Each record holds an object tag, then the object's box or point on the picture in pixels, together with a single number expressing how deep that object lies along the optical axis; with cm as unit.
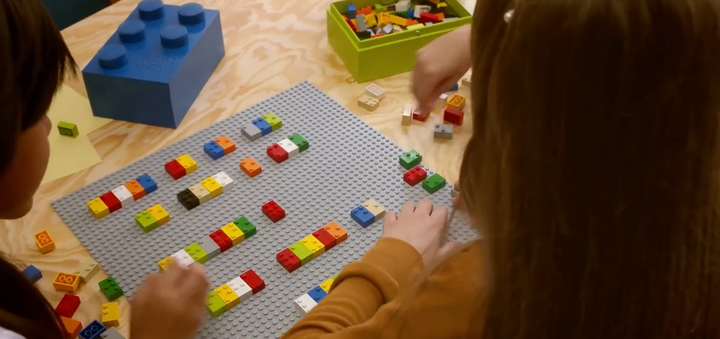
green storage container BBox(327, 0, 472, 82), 118
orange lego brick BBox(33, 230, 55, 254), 92
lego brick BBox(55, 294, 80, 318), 85
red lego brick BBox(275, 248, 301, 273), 89
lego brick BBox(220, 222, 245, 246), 93
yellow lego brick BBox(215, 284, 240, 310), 85
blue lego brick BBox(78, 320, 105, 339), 82
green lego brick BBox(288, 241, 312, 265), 90
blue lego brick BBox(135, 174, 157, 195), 101
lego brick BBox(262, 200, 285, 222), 96
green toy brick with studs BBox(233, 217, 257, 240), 94
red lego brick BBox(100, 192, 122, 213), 98
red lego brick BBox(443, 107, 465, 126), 112
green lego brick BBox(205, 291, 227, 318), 84
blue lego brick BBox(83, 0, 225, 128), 108
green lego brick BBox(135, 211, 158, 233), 95
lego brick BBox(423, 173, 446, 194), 101
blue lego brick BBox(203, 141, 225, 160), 106
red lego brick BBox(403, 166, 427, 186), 102
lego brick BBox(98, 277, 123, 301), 87
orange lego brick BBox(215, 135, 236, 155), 107
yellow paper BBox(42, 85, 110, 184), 105
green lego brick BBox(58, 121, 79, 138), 109
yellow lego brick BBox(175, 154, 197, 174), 104
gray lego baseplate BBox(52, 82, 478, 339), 88
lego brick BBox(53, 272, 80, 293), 87
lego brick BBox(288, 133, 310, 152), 108
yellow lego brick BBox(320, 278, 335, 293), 87
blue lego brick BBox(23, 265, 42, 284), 88
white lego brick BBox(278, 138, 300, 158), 106
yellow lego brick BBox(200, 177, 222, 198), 100
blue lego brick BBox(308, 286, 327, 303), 85
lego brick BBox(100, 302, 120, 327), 84
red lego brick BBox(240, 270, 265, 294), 87
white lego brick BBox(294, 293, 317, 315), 84
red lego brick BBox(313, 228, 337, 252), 92
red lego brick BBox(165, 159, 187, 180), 103
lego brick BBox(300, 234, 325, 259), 91
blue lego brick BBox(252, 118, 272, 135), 110
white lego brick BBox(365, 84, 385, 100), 117
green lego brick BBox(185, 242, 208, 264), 90
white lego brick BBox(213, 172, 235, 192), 101
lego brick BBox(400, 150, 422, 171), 104
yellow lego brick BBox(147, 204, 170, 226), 96
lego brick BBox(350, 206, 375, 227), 96
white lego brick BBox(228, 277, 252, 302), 86
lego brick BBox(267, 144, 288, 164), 105
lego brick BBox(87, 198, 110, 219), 97
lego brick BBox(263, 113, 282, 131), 111
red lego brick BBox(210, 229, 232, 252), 92
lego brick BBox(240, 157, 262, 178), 103
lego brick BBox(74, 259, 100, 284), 88
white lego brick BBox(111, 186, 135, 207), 98
